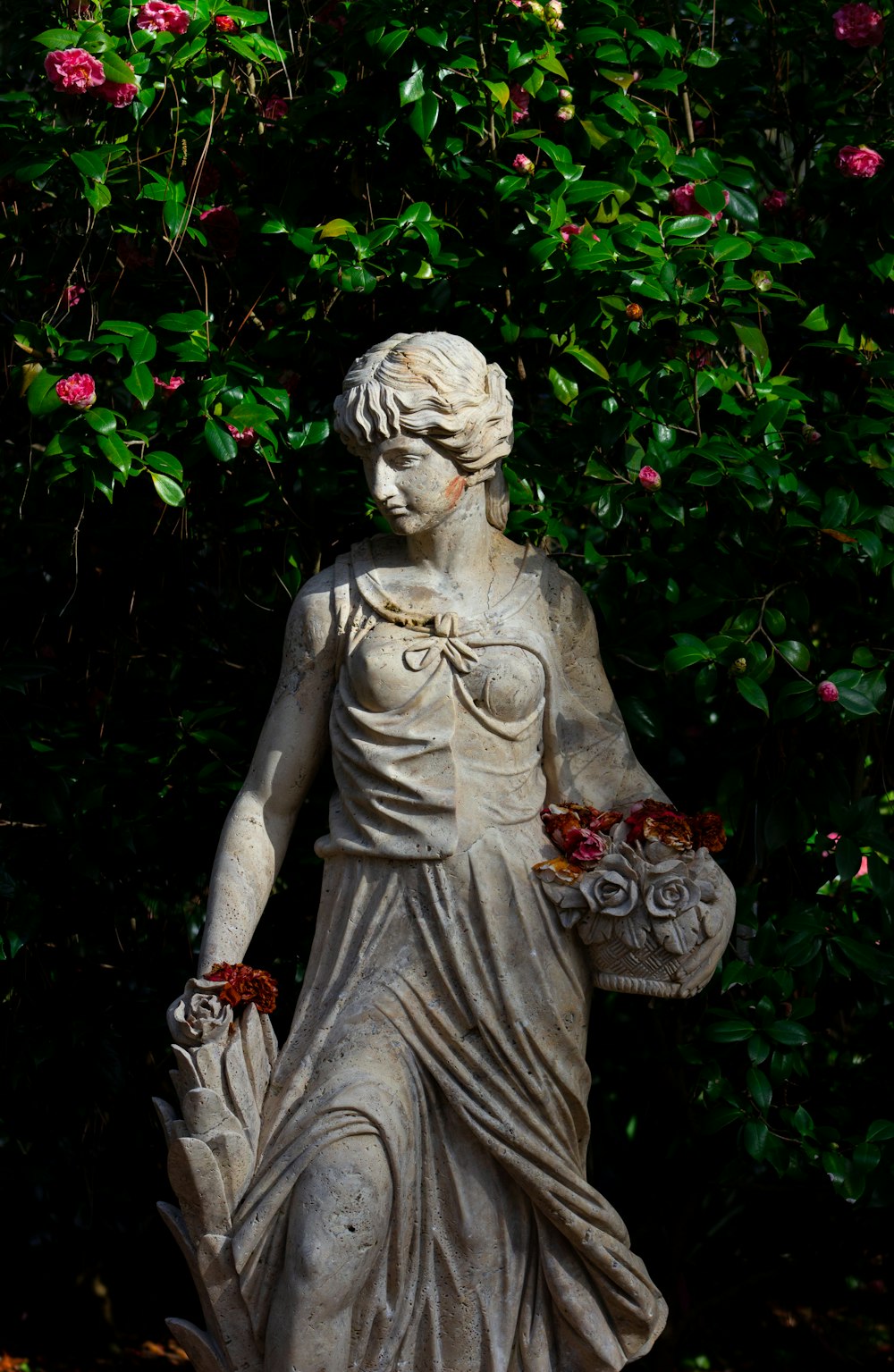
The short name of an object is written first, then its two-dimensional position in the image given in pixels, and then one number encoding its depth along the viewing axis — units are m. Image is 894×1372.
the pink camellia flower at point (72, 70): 4.21
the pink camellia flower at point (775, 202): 4.84
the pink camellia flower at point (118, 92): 4.30
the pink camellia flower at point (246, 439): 4.41
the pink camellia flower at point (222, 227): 4.64
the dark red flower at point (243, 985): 3.58
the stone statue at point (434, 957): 3.51
